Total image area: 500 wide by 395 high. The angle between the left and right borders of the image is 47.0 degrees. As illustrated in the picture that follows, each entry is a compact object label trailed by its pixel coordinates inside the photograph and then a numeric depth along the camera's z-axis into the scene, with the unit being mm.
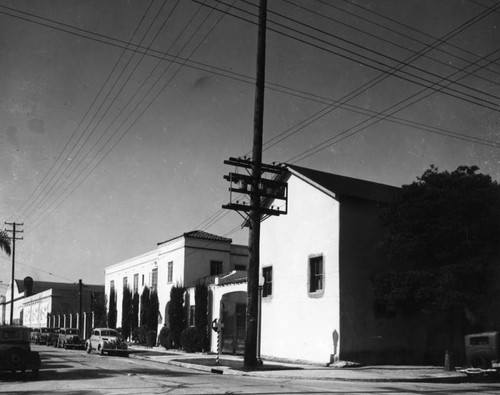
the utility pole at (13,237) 61031
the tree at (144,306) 46656
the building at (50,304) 74562
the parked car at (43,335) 50125
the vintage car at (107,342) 32838
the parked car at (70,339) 41906
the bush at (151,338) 43125
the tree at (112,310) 53438
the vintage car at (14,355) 17641
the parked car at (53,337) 46094
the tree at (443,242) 21000
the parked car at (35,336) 53088
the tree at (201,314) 36094
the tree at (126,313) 49250
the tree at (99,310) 56062
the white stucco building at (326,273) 24547
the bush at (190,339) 36406
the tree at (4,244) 33219
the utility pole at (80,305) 55347
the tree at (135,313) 48156
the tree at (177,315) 39625
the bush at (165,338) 40156
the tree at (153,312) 44344
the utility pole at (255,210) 22422
